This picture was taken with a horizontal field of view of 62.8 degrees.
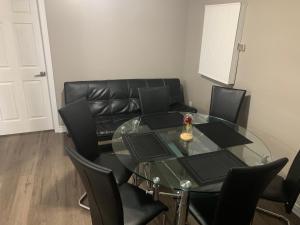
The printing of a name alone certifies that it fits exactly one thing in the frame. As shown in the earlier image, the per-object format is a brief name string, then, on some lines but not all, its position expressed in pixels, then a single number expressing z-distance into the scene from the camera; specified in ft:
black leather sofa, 10.66
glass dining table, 5.09
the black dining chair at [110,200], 3.90
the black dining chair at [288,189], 5.83
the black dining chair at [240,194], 4.00
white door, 10.09
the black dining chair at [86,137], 6.50
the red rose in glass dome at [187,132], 6.71
